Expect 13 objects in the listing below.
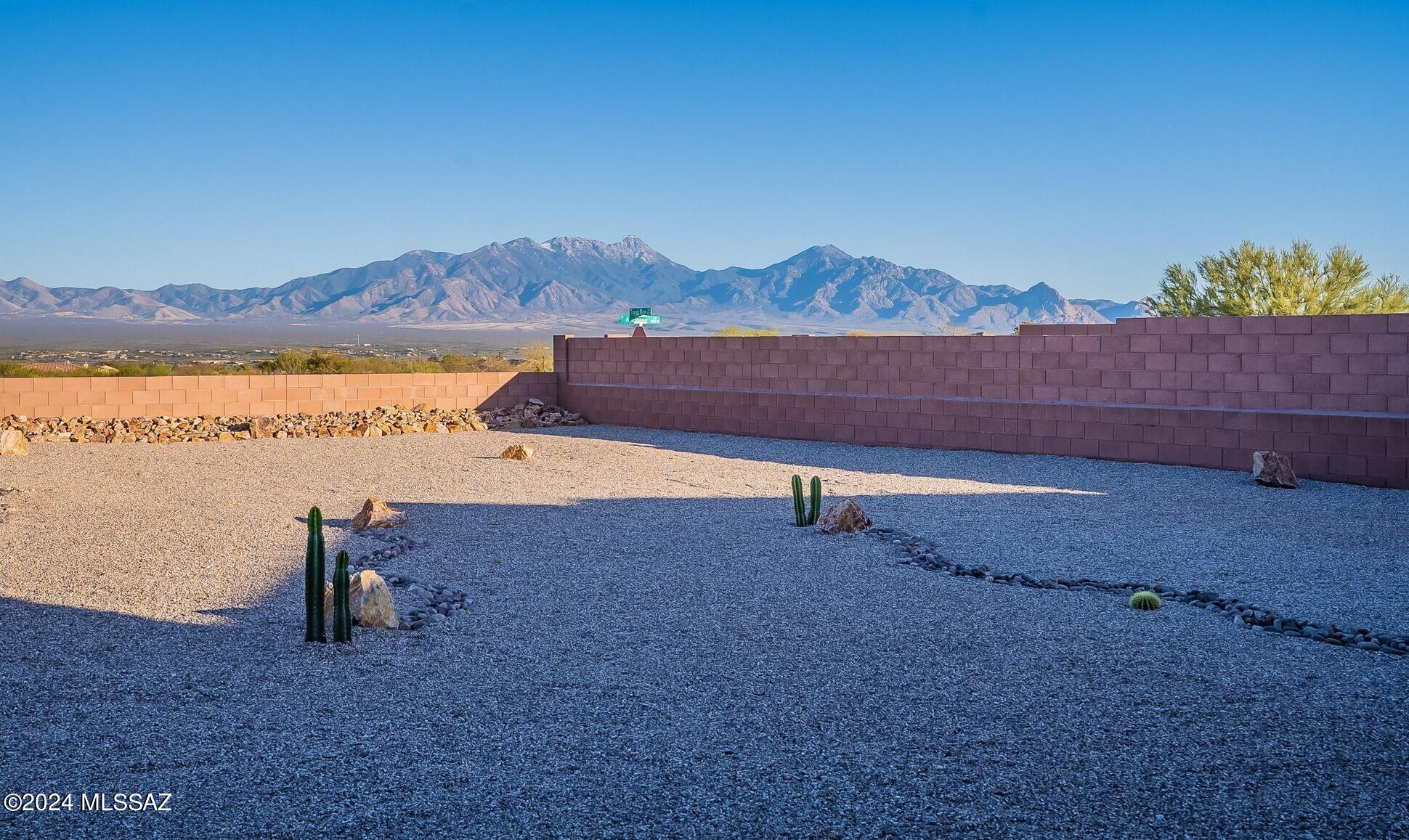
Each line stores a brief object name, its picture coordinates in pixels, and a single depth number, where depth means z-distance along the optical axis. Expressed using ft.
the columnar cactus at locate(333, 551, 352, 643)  19.07
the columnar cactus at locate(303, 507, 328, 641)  18.95
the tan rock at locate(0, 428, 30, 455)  49.57
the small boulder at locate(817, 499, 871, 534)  30.07
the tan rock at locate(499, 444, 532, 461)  49.19
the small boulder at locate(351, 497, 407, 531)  30.27
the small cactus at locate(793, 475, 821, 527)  31.08
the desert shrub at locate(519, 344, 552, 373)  96.27
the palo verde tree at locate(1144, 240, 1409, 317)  77.15
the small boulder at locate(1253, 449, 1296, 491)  38.65
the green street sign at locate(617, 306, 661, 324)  78.89
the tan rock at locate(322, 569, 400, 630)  19.98
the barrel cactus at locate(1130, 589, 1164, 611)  21.81
